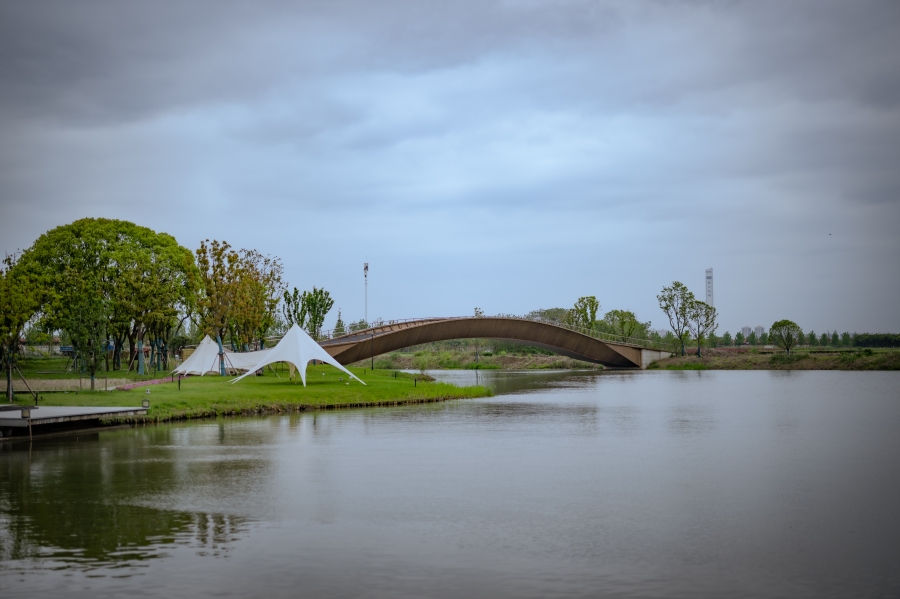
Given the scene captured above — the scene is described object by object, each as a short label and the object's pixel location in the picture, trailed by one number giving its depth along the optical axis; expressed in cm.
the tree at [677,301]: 9469
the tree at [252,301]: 5494
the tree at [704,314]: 9419
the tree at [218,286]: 5400
